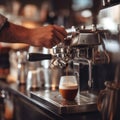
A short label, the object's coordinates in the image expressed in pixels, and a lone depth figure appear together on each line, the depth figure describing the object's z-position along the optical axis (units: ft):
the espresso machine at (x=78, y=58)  4.15
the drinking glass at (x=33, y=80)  6.29
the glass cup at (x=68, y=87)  4.37
